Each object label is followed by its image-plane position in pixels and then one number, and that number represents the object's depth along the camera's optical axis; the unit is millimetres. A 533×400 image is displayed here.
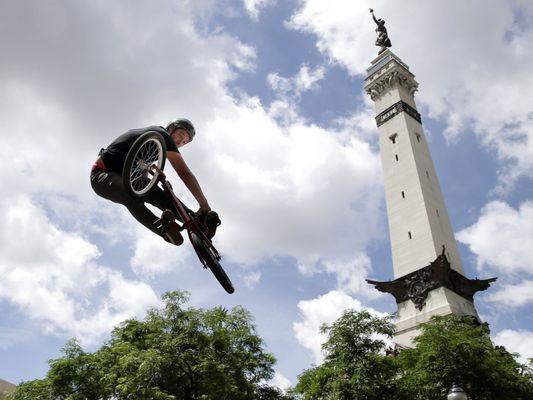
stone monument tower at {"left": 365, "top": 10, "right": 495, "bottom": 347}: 39562
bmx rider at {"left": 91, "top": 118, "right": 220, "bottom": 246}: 5934
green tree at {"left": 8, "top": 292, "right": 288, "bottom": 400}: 24781
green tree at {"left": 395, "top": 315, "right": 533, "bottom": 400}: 24266
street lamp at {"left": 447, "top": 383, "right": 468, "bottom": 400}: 13781
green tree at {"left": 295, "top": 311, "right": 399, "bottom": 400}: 23328
